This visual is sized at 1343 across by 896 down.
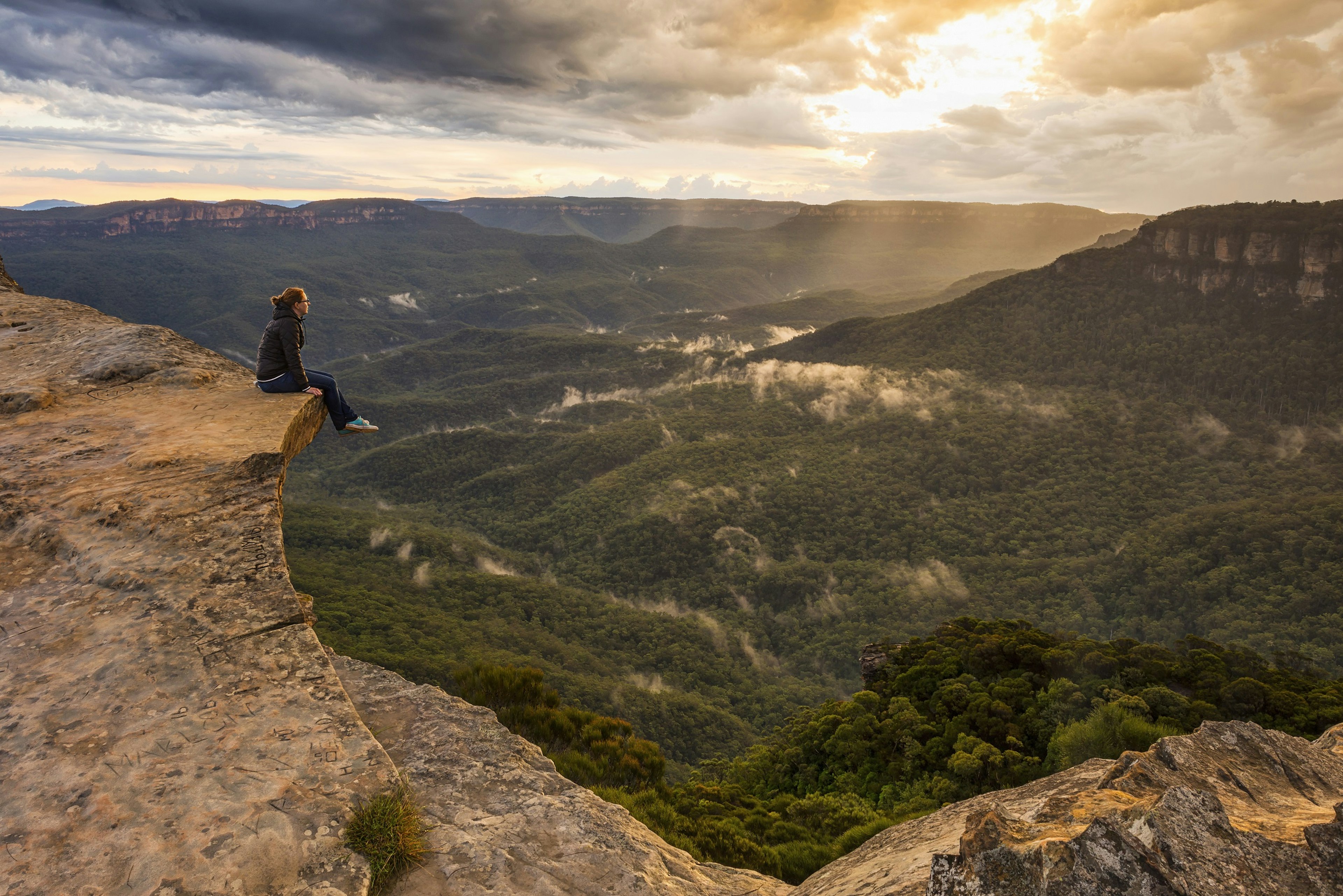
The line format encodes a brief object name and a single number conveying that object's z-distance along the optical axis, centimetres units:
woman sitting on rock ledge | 1198
